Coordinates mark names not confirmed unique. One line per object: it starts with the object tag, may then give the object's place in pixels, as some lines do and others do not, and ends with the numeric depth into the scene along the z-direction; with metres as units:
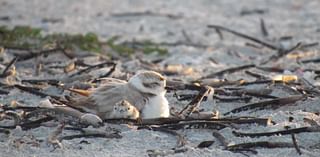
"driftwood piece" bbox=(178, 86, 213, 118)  10.82
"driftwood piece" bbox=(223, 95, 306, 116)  10.91
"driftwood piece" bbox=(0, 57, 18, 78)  13.12
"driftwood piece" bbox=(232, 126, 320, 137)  9.64
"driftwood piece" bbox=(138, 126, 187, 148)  9.46
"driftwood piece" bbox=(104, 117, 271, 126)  10.07
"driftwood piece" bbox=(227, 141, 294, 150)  9.31
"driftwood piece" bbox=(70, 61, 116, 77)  13.24
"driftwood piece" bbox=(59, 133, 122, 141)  9.61
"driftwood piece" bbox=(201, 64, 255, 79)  13.96
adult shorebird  10.31
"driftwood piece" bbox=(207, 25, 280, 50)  16.33
